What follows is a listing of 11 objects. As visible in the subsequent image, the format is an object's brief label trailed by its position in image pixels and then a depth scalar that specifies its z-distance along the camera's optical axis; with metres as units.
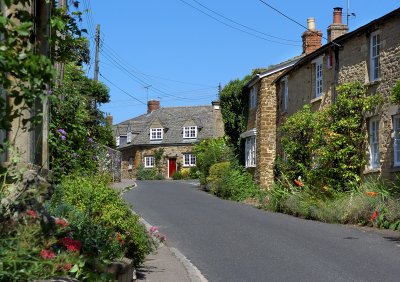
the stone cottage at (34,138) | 7.43
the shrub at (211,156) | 37.53
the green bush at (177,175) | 62.62
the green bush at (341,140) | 21.22
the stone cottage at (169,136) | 67.06
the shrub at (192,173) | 60.45
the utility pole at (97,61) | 42.88
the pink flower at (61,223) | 6.14
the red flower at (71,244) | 5.75
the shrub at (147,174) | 64.31
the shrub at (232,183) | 30.58
